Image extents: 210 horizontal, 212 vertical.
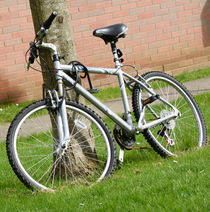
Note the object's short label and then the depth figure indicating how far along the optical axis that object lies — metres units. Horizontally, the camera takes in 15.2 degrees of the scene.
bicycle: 6.22
